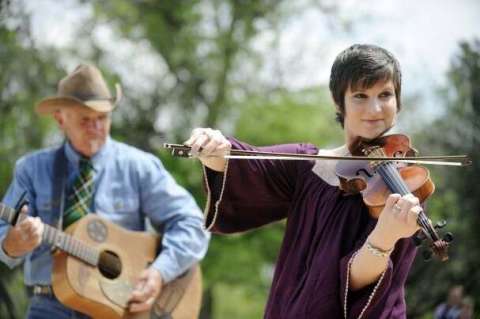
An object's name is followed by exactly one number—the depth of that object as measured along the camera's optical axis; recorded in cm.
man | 428
